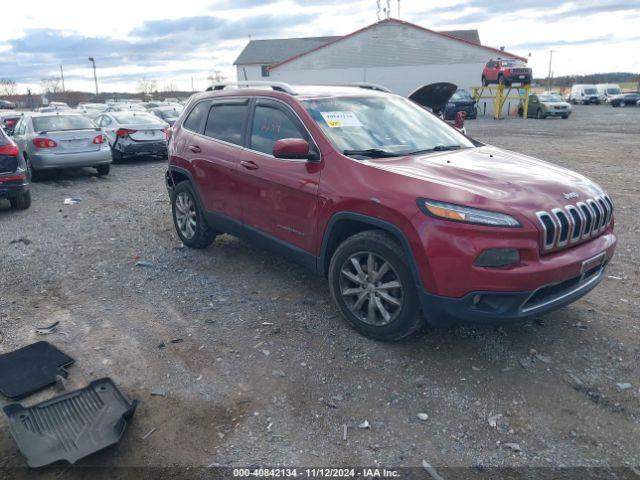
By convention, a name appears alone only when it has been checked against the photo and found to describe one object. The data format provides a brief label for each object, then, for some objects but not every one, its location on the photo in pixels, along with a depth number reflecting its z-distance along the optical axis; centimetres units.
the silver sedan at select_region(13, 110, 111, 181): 1073
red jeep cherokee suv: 319
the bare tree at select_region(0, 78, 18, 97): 7319
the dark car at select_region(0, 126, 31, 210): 780
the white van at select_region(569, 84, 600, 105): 4600
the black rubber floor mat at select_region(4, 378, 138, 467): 282
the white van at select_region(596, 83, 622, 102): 4572
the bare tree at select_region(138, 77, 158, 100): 7976
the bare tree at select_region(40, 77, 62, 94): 7688
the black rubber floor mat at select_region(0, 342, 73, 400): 344
